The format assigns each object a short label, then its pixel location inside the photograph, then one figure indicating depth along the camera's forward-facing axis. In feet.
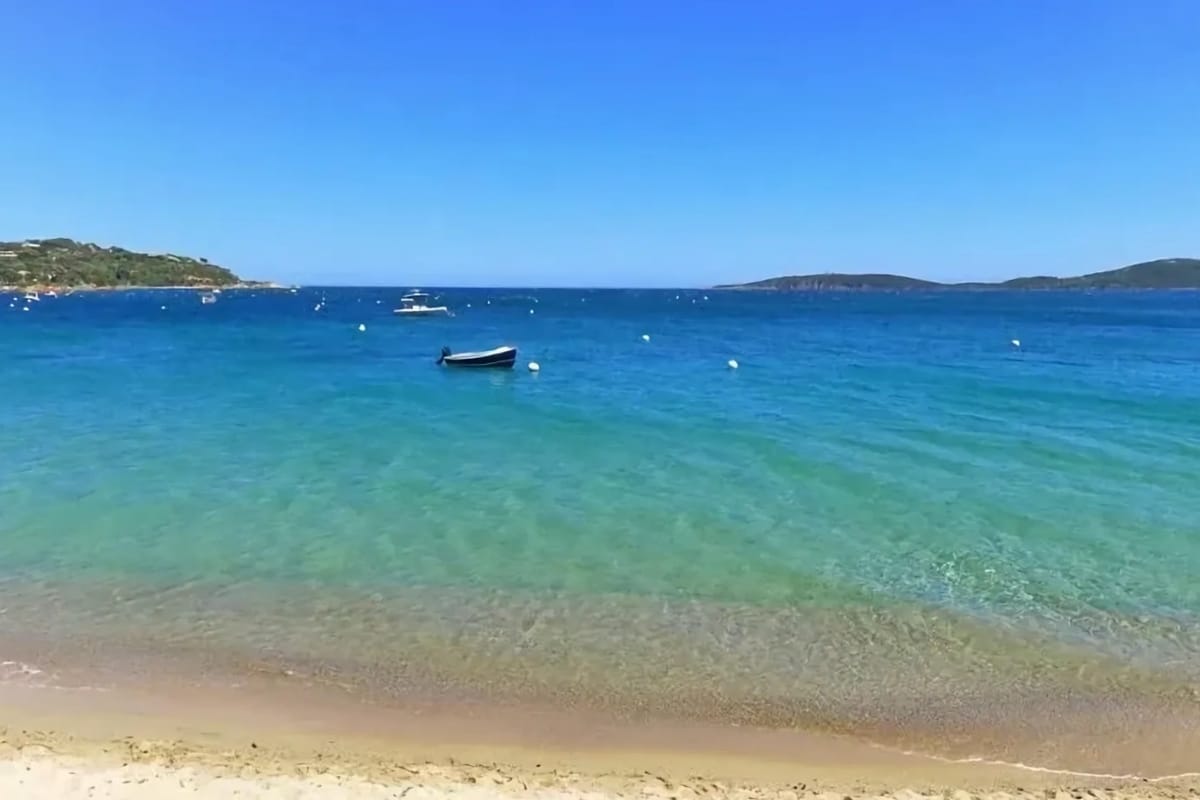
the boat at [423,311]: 297.53
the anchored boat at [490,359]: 125.22
